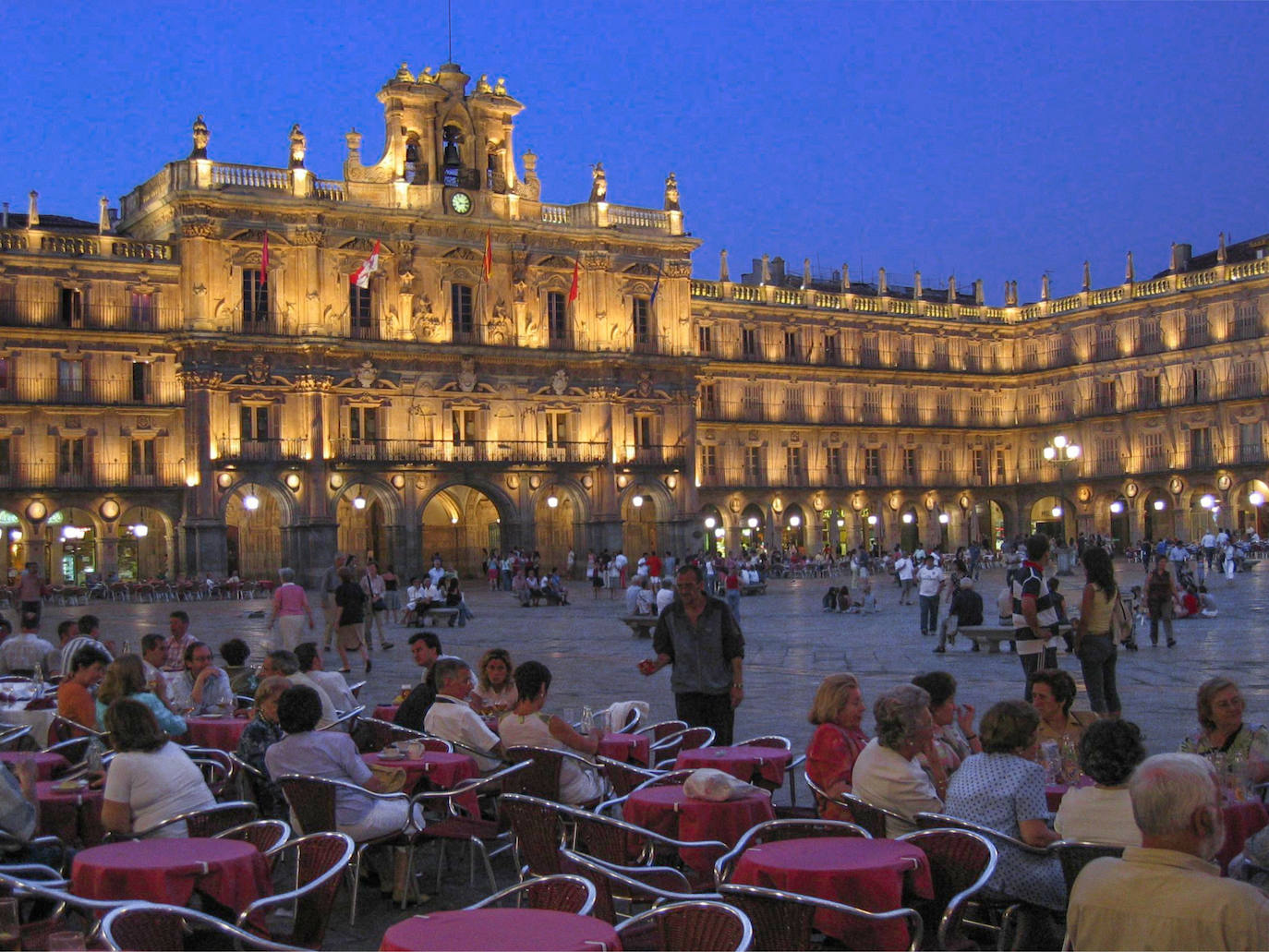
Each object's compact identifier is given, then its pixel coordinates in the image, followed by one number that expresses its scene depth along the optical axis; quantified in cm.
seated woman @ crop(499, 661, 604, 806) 841
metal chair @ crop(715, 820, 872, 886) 631
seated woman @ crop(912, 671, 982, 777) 767
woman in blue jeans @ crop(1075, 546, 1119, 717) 1139
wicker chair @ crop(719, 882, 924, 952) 503
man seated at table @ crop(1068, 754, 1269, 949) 389
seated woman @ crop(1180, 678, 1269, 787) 715
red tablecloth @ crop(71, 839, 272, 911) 590
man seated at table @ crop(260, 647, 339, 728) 1058
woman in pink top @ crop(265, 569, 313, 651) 1930
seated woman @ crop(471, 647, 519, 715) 1016
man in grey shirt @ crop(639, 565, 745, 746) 1027
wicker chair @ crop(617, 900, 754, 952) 473
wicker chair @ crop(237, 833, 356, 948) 568
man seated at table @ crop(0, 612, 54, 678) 1428
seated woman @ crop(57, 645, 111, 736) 1029
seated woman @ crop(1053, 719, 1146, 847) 572
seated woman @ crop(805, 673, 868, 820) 747
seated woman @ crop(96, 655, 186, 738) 886
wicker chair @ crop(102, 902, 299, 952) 491
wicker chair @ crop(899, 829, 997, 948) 605
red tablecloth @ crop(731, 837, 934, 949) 560
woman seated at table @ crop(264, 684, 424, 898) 773
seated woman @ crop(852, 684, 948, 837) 684
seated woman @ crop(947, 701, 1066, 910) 624
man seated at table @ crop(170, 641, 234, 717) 1134
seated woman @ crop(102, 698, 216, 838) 696
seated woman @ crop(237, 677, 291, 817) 879
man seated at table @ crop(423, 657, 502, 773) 899
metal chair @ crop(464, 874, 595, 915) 526
